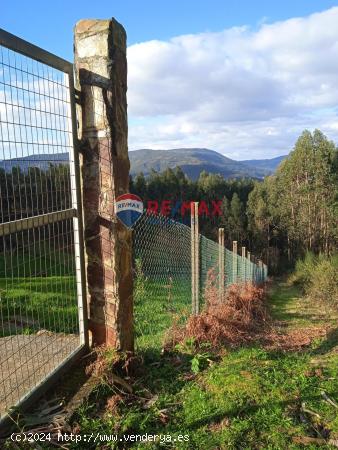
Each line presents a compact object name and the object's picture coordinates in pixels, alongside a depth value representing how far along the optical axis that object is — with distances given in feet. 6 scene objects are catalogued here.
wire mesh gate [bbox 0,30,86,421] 8.59
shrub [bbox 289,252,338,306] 48.96
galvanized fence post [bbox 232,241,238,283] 32.86
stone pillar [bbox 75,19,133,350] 10.97
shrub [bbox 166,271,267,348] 16.10
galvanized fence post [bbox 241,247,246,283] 39.60
